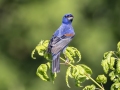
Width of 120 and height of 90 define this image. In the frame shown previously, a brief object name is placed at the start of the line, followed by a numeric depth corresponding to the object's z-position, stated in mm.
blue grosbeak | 9367
